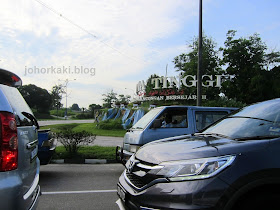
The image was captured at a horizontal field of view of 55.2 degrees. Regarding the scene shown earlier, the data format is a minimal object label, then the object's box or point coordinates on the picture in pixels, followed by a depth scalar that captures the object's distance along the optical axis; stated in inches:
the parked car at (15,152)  80.7
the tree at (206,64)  1338.6
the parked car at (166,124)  239.0
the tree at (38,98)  3048.7
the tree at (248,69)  1382.9
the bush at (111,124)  977.5
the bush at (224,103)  917.8
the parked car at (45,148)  223.5
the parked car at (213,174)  81.9
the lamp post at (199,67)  457.7
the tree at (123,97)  2772.1
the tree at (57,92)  2960.1
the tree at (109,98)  2724.4
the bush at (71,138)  346.3
